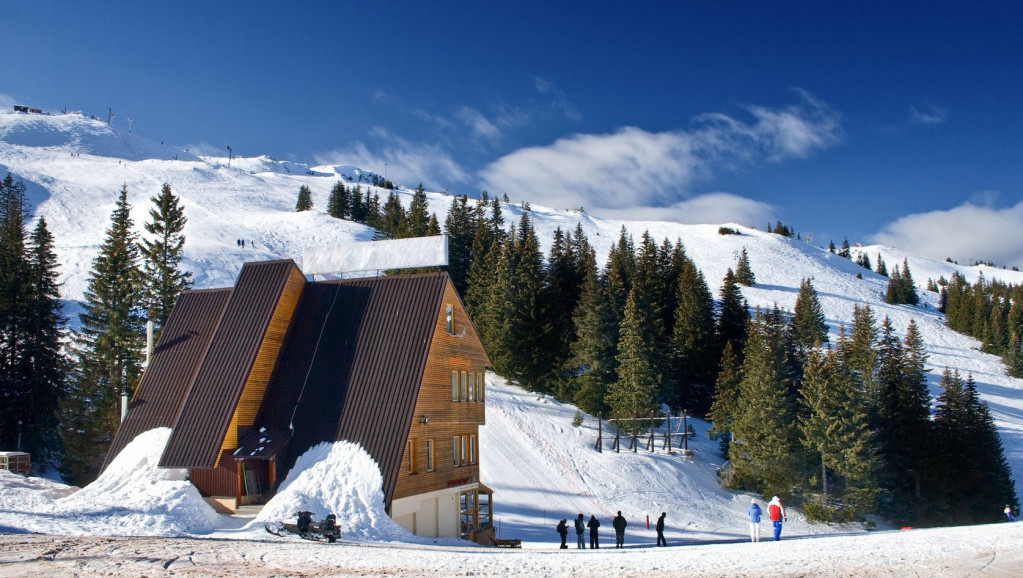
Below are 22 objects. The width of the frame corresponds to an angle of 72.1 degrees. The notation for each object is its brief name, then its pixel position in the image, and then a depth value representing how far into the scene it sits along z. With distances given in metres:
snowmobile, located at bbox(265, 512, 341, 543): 16.86
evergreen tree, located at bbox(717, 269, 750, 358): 60.62
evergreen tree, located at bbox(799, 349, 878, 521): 37.62
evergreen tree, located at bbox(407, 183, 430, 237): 75.81
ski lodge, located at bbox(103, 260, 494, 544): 23.22
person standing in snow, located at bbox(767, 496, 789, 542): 20.25
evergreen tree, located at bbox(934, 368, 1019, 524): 42.34
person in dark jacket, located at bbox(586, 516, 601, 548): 24.34
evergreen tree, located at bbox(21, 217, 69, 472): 37.31
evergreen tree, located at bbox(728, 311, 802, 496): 39.00
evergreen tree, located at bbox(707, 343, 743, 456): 45.54
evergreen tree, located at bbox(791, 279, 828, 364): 63.68
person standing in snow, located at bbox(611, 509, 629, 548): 24.56
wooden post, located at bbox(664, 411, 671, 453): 43.47
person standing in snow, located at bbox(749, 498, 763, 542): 19.95
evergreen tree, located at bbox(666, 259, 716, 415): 55.19
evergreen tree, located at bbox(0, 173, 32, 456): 36.81
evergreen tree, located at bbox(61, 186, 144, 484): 35.62
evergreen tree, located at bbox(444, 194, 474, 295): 69.44
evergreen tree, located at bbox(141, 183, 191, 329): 41.66
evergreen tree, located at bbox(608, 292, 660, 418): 43.09
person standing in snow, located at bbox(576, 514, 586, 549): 24.45
